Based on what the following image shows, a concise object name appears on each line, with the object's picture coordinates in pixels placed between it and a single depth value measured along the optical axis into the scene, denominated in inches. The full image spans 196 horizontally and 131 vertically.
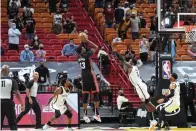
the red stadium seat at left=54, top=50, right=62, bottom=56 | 1226.1
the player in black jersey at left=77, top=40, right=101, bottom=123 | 851.4
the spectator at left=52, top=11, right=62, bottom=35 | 1293.1
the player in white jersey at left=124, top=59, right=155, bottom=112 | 856.9
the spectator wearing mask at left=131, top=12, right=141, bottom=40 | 1280.9
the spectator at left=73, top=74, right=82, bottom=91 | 1088.2
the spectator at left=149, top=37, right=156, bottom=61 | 1224.2
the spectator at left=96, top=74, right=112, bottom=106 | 1104.2
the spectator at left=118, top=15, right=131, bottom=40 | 1284.4
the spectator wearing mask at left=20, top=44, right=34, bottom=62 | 1172.5
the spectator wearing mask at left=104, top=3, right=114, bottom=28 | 1321.4
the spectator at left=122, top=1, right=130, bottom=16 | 1338.6
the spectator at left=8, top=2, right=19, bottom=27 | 1296.8
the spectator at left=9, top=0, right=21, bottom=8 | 1317.1
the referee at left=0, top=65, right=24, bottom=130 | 761.0
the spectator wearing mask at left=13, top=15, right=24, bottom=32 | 1278.3
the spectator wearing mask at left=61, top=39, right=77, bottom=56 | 1206.9
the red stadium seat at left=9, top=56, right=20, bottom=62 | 1184.1
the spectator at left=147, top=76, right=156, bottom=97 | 1104.2
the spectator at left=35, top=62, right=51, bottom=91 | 1105.4
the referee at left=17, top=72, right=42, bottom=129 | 869.2
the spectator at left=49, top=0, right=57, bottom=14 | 1343.5
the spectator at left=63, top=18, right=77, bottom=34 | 1298.0
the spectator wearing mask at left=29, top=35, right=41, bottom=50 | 1222.9
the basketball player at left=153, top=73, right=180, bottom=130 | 875.4
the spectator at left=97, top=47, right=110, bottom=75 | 1167.0
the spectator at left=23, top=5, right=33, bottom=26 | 1295.5
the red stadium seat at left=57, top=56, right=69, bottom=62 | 1187.9
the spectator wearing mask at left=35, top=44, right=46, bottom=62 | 1175.0
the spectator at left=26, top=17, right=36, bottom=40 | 1263.5
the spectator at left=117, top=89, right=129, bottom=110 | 1067.9
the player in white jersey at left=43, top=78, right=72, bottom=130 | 869.2
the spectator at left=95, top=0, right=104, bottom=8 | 1366.9
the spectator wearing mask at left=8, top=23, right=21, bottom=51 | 1222.9
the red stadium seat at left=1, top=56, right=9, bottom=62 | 1182.3
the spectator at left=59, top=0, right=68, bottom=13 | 1362.0
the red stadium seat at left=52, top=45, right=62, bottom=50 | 1246.9
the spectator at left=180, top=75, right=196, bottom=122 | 1063.6
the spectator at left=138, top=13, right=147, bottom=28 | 1314.0
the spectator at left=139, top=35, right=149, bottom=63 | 1214.3
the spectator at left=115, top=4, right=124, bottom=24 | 1318.5
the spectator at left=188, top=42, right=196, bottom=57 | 1250.3
